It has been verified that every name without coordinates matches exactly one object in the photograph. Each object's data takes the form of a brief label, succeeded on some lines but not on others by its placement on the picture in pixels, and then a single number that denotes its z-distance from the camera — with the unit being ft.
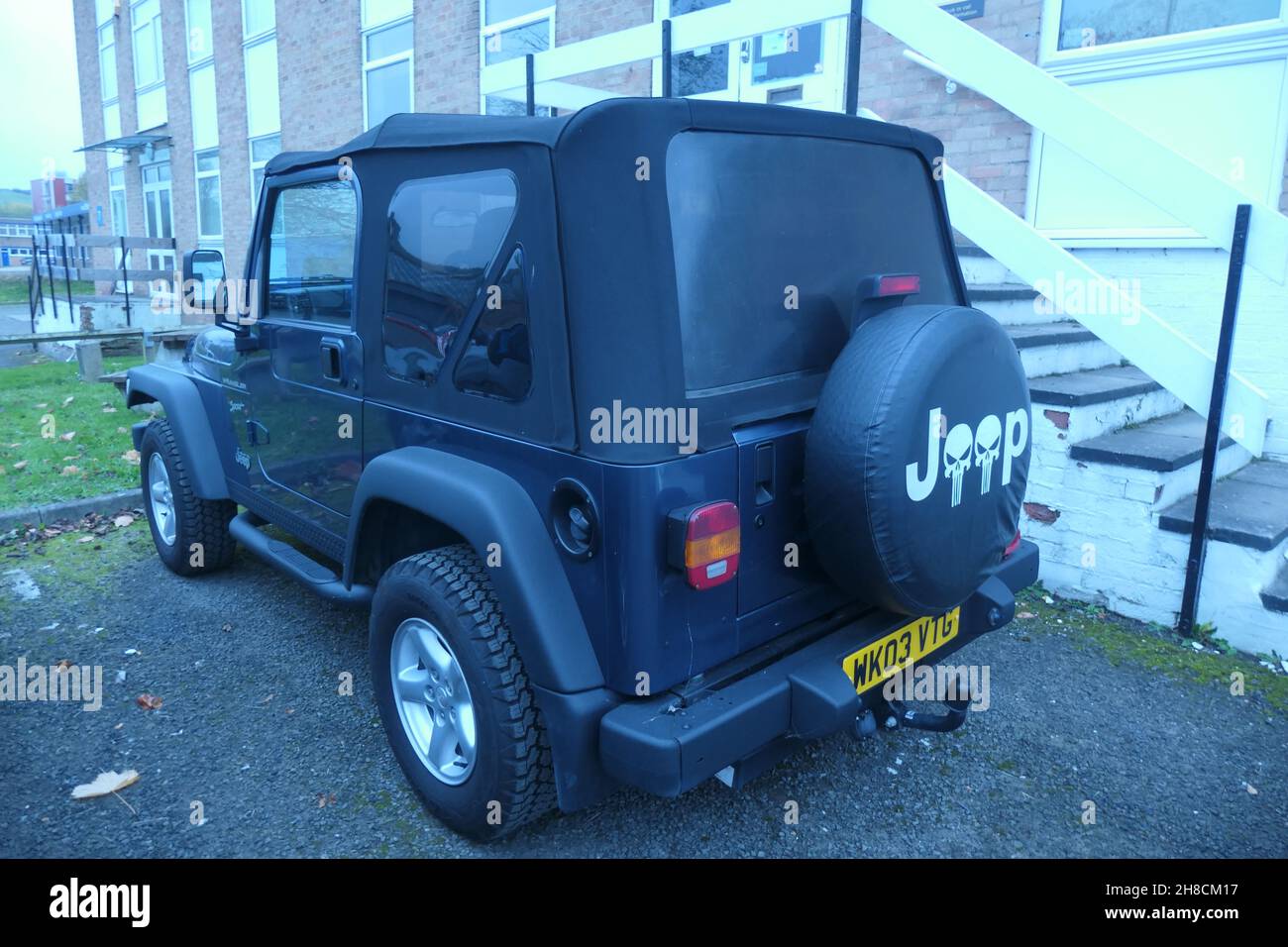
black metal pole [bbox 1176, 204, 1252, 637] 12.42
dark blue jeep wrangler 7.34
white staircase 12.75
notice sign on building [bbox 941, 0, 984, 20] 21.84
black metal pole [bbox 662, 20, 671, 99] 18.48
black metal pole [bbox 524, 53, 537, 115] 20.82
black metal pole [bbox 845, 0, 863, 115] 16.10
